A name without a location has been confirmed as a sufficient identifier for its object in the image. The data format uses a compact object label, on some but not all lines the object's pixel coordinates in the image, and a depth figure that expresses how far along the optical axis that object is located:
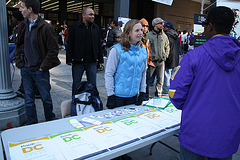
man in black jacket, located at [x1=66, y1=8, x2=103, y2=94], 3.82
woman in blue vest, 2.34
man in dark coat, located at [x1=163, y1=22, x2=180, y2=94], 5.41
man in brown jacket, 2.93
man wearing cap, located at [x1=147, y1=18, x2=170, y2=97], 4.81
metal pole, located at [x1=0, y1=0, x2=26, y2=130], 3.19
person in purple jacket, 1.34
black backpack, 2.67
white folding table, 1.44
